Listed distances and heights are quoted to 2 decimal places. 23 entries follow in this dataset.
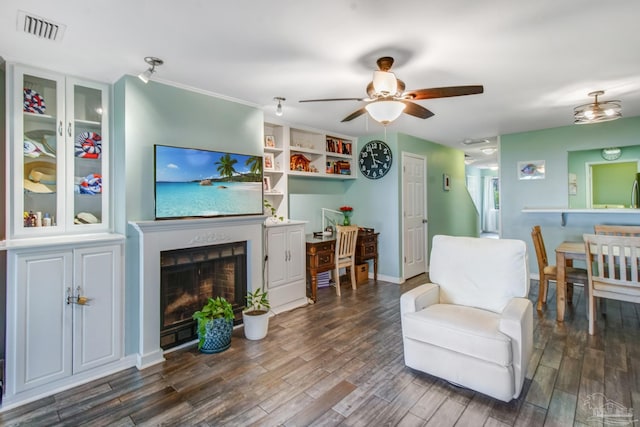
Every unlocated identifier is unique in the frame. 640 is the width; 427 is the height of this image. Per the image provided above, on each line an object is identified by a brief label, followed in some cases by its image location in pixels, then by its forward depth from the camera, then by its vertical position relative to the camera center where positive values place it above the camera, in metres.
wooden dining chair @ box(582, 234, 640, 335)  2.70 -0.51
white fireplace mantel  2.50 -0.36
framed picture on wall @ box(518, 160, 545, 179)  4.87 +0.70
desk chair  4.22 -0.47
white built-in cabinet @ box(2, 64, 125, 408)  2.08 -0.16
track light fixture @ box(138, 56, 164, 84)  2.28 +1.15
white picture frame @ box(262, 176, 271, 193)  3.97 +0.40
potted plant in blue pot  2.65 -0.93
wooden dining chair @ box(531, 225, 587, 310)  3.35 -0.63
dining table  3.20 -0.59
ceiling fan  2.12 +0.85
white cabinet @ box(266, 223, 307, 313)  3.55 -0.58
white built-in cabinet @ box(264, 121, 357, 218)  4.08 +0.86
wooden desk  4.01 -0.51
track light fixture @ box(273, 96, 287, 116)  3.19 +1.19
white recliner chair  1.93 -0.72
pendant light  3.08 +1.01
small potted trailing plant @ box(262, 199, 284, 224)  3.84 +0.04
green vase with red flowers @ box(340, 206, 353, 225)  4.93 +0.05
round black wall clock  4.90 +0.90
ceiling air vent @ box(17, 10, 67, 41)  1.79 +1.14
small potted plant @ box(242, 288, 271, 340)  2.91 -0.97
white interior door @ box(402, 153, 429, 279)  5.01 +0.02
